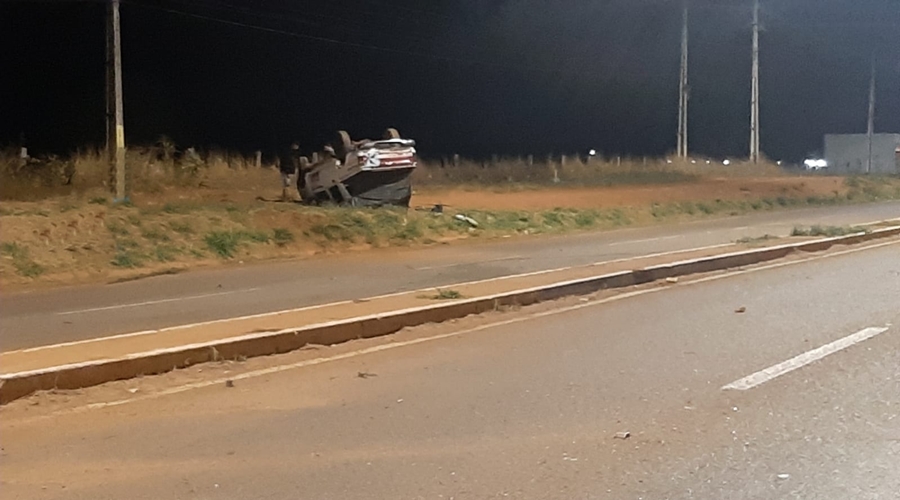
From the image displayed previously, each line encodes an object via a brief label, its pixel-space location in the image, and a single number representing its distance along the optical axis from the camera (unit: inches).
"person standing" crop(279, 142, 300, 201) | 1170.6
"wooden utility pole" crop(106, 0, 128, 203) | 877.2
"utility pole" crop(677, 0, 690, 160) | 1863.9
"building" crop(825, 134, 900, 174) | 2797.7
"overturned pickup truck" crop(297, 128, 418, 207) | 1035.9
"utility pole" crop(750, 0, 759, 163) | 2054.6
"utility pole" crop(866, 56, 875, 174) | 2632.9
